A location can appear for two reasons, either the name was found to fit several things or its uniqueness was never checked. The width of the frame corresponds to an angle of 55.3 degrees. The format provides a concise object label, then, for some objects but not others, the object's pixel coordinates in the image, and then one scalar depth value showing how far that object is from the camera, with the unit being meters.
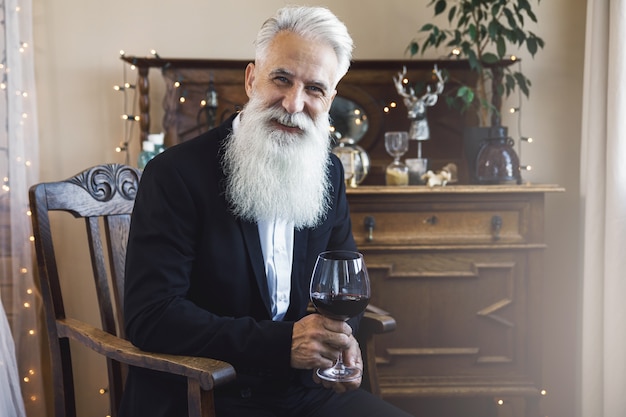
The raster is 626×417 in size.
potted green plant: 2.64
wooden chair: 1.23
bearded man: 1.38
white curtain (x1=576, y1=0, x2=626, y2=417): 2.40
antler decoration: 2.71
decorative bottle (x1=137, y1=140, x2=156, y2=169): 2.67
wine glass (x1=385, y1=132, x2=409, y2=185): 2.59
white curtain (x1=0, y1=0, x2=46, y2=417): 2.45
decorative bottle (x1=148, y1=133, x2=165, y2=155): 2.73
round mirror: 2.88
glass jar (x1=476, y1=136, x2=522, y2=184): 2.57
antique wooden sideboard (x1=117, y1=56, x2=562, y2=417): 2.44
